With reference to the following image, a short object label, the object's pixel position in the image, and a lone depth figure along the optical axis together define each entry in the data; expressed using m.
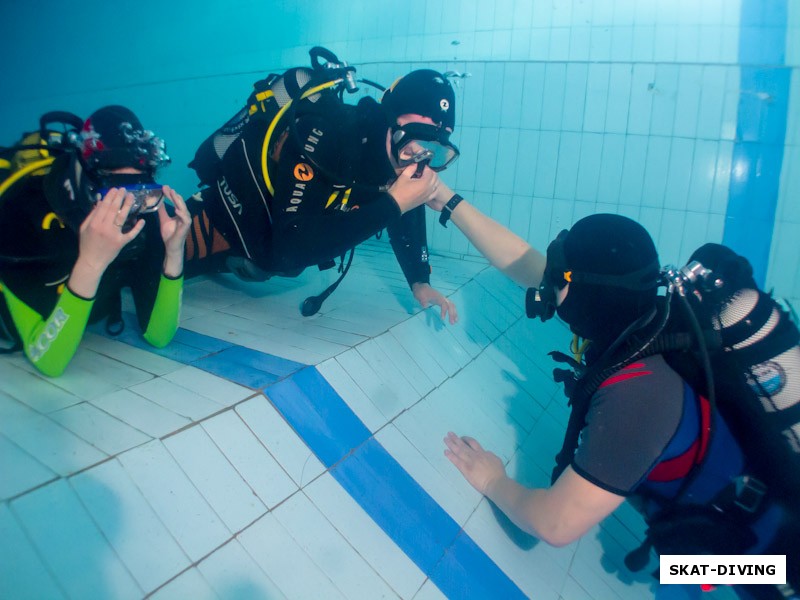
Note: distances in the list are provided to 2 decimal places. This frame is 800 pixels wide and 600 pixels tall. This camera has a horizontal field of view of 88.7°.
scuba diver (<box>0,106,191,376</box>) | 1.75
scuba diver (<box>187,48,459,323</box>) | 2.14
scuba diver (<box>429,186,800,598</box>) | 1.52
